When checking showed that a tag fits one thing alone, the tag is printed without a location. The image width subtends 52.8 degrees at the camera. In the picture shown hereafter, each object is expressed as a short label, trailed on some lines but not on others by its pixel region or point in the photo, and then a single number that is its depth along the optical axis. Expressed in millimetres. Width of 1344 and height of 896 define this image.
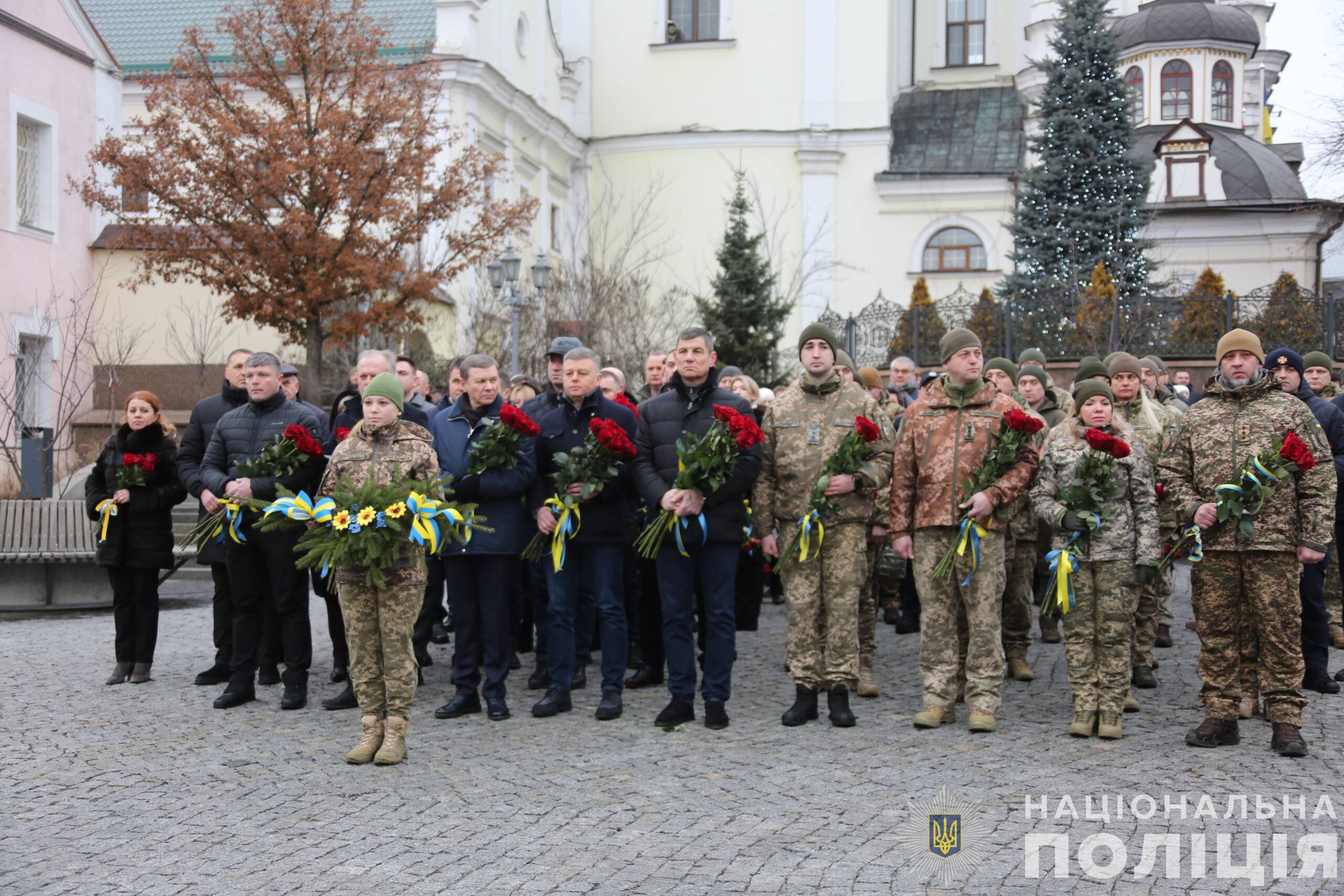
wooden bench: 12914
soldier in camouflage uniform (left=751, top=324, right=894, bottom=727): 7957
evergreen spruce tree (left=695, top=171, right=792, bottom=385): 26547
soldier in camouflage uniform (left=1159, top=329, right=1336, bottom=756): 7340
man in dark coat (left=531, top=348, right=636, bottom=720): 8375
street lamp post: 21938
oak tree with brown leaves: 20922
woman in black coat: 9438
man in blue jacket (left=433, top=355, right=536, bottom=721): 8258
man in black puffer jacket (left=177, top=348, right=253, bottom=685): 9195
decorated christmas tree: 31578
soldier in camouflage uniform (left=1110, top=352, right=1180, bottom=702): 9070
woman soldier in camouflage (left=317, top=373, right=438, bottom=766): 7195
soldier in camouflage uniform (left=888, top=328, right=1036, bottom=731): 7762
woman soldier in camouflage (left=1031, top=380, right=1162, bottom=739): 7578
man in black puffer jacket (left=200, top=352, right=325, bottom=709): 8703
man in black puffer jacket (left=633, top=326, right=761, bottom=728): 8008
